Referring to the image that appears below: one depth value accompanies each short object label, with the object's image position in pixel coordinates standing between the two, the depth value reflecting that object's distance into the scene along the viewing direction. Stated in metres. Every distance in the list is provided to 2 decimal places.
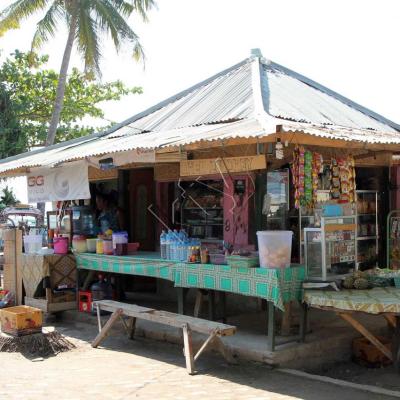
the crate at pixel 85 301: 9.26
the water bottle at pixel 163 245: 7.98
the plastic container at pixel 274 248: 6.39
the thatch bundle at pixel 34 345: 7.12
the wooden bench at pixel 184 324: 6.10
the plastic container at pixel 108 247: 8.98
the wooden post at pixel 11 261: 9.61
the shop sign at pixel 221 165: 6.88
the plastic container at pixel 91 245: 9.48
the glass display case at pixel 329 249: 6.82
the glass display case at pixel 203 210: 9.50
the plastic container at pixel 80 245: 9.56
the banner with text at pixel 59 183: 9.01
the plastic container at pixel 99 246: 9.04
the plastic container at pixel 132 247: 9.21
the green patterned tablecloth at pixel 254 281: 6.27
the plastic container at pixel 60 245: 9.52
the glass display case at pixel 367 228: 9.32
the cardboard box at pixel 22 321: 7.17
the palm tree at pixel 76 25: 17.77
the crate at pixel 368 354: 7.08
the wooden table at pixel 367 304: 5.80
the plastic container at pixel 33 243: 10.12
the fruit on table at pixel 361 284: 6.61
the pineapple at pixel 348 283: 6.67
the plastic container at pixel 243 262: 6.57
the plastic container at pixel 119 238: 8.77
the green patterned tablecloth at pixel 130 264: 7.80
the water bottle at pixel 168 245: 7.89
